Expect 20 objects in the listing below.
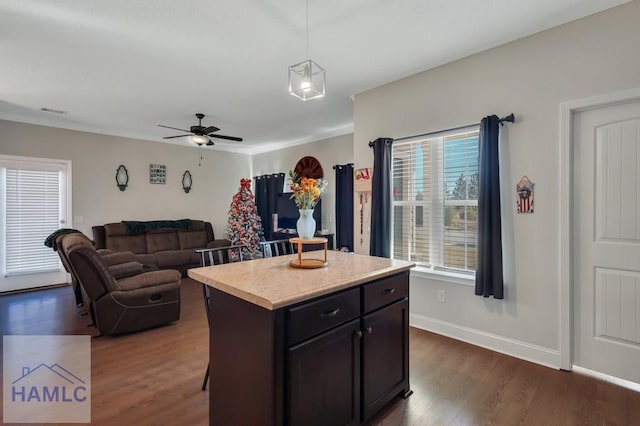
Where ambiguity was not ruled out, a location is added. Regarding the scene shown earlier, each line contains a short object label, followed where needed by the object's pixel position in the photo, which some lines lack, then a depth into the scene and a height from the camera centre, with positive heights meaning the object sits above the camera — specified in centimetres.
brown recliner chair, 310 -83
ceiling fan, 444 +116
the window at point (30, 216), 495 -1
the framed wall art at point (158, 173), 652 +87
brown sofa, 571 -50
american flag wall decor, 266 +16
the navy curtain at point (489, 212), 273 +1
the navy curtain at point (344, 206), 540 +14
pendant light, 221 +99
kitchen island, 144 -67
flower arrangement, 209 +15
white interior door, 227 -20
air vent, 461 +156
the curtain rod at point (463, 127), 272 +83
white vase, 208 -7
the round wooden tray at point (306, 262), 205 -33
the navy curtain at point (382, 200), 353 +16
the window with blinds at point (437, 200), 308 +15
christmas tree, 628 -7
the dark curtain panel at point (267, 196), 700 +43
